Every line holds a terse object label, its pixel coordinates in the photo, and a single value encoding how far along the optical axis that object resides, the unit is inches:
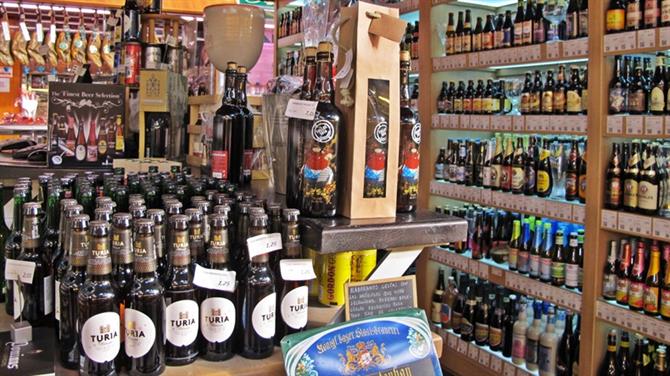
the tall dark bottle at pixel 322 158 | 57.4
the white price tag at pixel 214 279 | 51.6
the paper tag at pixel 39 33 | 229.6
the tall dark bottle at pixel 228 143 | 79.7
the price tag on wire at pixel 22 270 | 60.0
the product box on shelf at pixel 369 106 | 57.9
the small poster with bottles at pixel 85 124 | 142.6
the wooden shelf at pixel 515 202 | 123.3
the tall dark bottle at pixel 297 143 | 59.4
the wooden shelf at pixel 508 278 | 124.6
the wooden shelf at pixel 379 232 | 54.7
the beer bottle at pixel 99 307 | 48.0
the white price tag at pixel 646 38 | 105.3
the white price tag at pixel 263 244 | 53.1
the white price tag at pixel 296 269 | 55.5
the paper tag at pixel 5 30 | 232.3
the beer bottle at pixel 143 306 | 49.5
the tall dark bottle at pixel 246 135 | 82.0
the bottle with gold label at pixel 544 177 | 135.5
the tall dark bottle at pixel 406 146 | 63.1
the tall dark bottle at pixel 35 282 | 61.2
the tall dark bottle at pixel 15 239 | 66.4
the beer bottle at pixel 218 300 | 53.4
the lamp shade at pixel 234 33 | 103.3
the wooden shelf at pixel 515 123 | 121.1
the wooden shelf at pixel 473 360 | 137.9
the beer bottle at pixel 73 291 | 50.3
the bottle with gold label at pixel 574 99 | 127.0
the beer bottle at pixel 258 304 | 54.9
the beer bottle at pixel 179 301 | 51.6
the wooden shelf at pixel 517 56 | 120.4
